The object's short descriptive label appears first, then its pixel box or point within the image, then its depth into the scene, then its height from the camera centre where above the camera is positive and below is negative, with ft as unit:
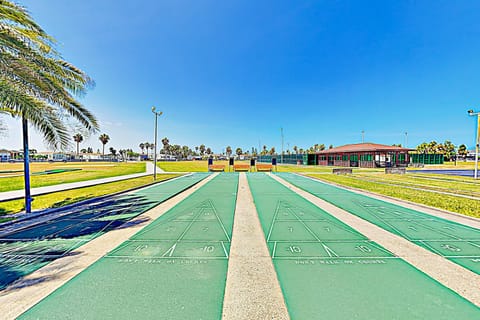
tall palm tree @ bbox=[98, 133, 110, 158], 320.70 +28.05
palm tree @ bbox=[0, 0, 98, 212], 17.58 +8.10
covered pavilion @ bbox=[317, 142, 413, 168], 114.11 +0.91
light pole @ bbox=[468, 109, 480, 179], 59.72 +11.03
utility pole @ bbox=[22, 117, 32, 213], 23.63 -1.37
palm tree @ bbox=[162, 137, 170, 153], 444.47 +31.06
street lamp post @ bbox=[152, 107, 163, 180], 58.25 +12.62
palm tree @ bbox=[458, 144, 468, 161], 247.09 +11.29
